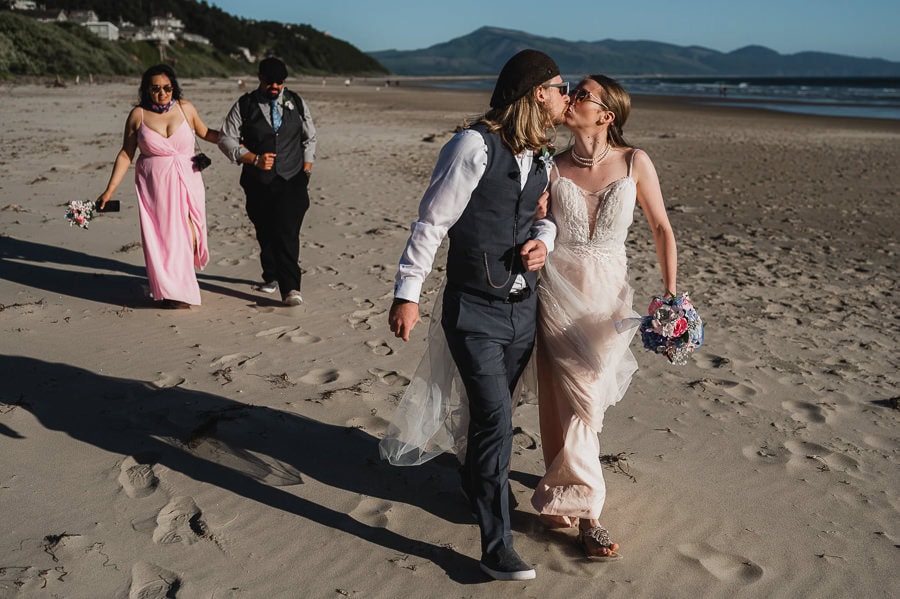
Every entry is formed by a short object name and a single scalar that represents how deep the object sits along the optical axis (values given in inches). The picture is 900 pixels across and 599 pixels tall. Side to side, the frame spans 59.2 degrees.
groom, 113.3
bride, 128.4
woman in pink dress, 247.4
